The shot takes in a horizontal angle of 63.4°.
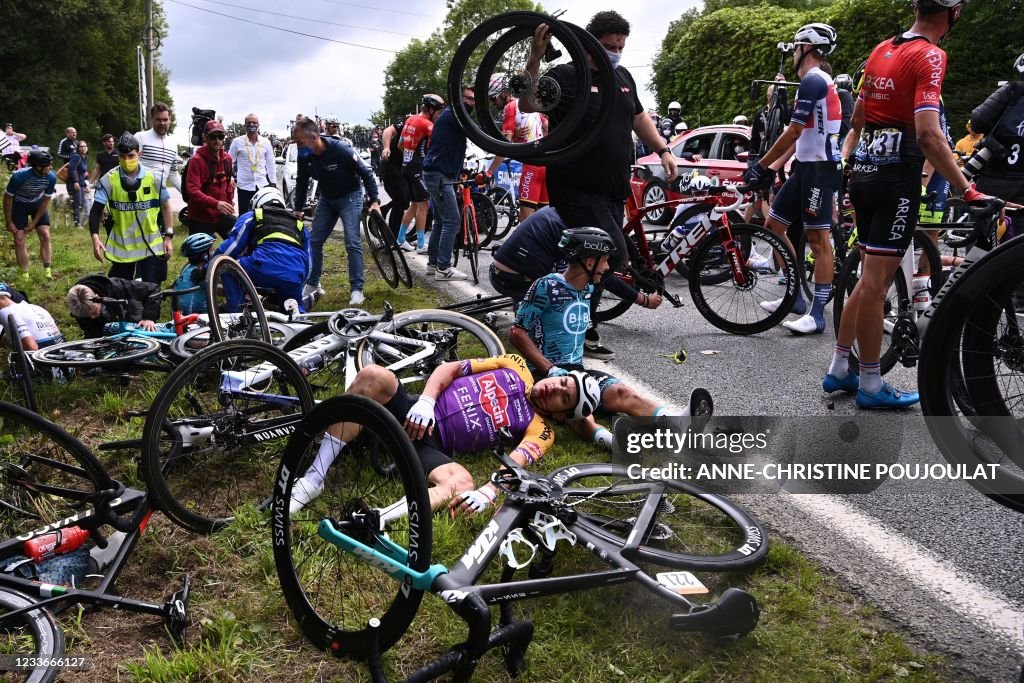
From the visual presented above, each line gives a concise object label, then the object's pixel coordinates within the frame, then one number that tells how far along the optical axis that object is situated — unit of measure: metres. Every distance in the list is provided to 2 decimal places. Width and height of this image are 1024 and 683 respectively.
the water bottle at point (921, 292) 5.21
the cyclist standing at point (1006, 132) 6.57
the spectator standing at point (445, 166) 8.94
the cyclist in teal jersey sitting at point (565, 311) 4.87
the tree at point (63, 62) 46.84
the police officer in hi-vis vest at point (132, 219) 7.84
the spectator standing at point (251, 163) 10.86
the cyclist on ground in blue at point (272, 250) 6.91
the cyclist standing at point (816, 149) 6.48
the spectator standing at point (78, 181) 17.86
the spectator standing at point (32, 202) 11.63
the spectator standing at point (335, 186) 8.26
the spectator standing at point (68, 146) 18.03
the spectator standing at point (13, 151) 18.81
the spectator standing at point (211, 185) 8.79
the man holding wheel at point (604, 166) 5.69
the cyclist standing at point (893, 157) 4.29
